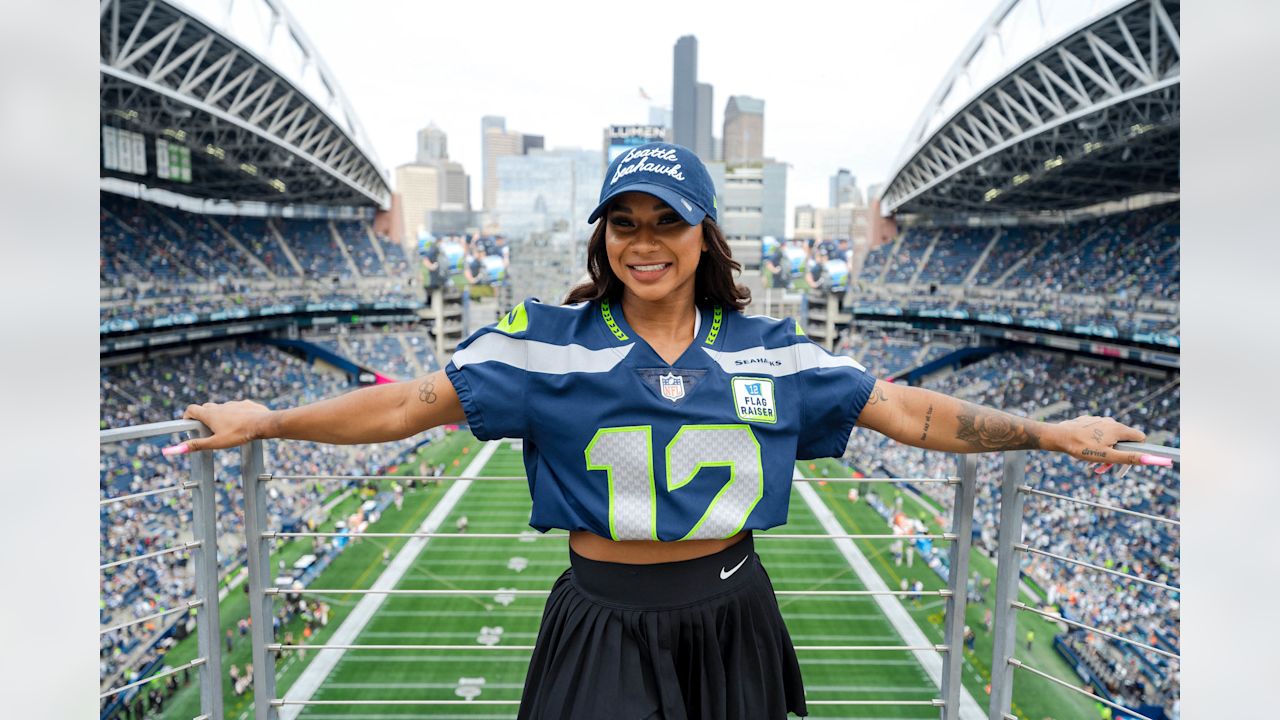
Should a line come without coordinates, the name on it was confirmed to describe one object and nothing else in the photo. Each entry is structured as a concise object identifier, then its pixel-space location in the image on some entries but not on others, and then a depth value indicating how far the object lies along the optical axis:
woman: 1.54
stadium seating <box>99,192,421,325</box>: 22.38
